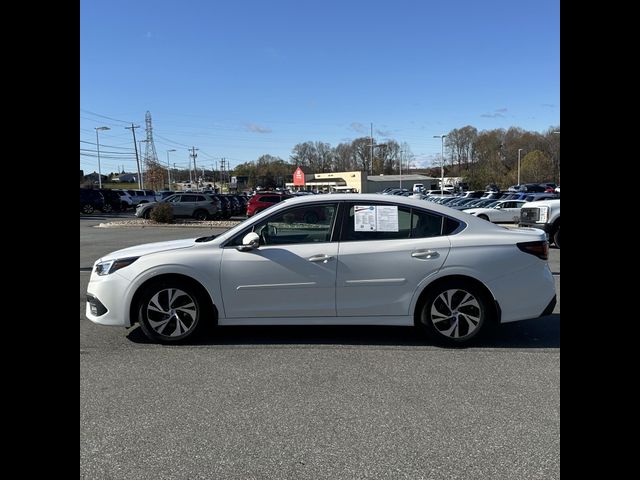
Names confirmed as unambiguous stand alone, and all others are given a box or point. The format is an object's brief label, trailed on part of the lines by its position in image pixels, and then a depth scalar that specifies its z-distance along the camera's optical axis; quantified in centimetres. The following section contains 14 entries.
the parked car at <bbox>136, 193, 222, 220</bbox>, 3169
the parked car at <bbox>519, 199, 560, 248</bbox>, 1559
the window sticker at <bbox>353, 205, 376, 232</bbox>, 547
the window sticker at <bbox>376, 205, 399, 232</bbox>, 546
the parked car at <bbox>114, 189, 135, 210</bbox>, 4617
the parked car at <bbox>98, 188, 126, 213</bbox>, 4336
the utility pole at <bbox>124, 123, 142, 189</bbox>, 7694
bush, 2822
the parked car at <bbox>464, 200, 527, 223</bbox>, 2647
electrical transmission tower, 9256
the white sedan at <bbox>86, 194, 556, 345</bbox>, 525
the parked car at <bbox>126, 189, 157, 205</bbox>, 4969
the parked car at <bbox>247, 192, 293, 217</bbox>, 3180
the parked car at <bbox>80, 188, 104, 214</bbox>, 4025
